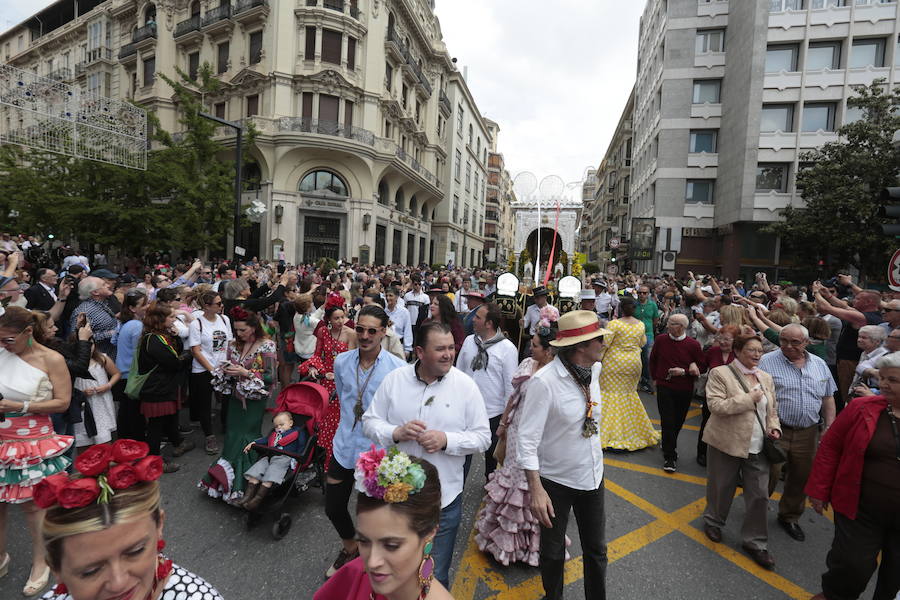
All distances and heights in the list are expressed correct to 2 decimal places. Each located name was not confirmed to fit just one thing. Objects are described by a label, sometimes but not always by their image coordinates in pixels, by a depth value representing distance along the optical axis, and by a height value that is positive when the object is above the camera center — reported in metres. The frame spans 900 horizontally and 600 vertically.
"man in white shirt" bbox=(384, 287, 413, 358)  7.62 -0.75
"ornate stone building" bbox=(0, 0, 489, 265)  24.33 +10.80
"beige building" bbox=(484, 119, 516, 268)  69.50 +12.28
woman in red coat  2.61 -1.24
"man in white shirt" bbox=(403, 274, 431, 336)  9.82 -0.60
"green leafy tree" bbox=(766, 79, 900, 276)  18.34 +4.74
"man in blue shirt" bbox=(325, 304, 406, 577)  3.00 -0.95
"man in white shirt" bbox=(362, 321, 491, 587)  2.45 -0.83
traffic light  5.02 +1.04
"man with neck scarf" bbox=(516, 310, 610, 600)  2.61 -1.00
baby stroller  3.72 -1.64
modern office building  23.48 +10.88
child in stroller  3.62 -1.72
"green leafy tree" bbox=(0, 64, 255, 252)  16.98 +2.70
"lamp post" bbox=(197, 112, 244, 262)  11.90 +2.29
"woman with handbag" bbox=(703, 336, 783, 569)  3.53 -1.27
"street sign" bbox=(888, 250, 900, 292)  5.24 +0.29
